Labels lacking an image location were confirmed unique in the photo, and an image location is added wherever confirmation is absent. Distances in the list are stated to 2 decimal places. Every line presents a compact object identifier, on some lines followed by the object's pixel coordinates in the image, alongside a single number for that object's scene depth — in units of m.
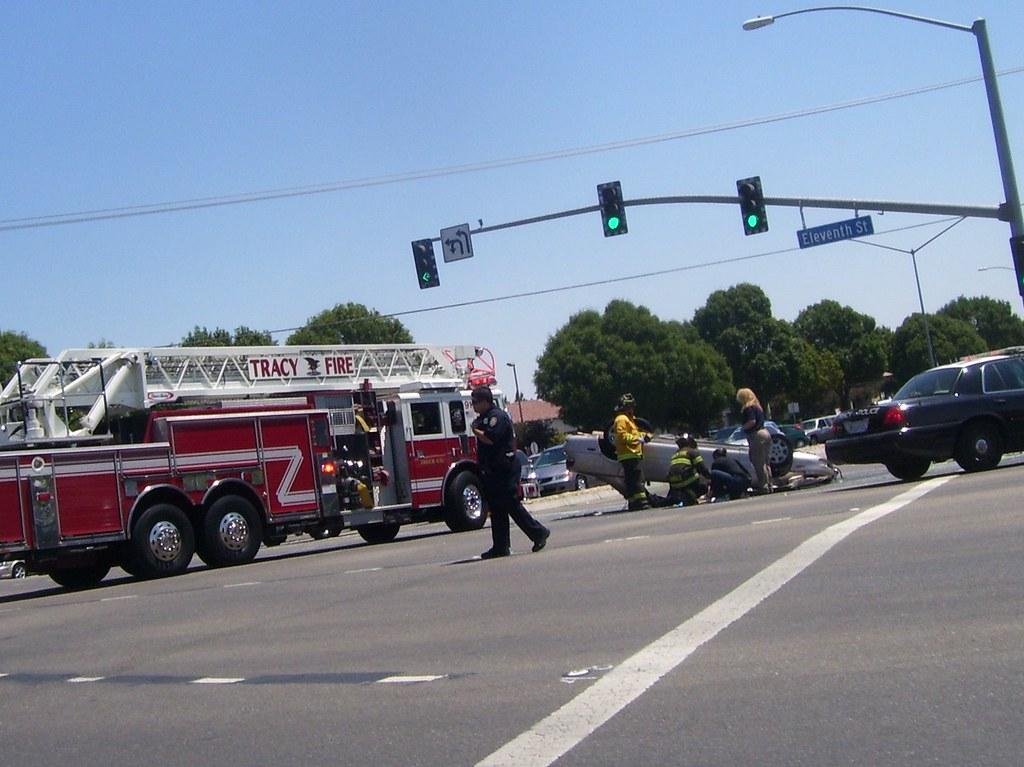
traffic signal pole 24.34
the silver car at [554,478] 39.75
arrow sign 27.83
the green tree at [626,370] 77.94
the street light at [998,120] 23.70
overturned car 20.59
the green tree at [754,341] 89.07
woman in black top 19.28
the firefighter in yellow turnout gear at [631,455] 19.95
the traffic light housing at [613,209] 26.33
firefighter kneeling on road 19.56
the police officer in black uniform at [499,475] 12.98
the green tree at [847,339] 97.38
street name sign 26.16
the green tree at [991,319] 107.00
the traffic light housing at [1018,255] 23.89
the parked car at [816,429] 53.52
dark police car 16.88
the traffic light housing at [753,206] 25.50
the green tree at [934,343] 90.94
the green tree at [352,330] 72.88
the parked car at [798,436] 48.44
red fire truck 16.69
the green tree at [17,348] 63.58
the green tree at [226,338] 67.62
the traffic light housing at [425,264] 27.80
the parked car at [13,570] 20.46
